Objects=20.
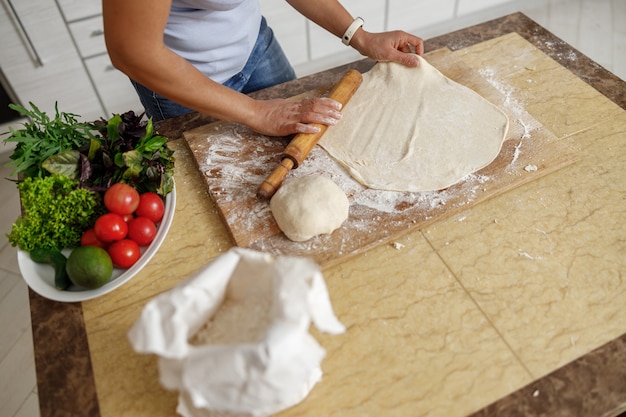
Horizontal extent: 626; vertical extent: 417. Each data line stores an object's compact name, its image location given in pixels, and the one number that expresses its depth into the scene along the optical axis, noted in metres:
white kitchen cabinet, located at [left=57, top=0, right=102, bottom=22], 2.23
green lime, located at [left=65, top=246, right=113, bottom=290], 1.01
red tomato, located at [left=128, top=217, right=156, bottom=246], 1.12
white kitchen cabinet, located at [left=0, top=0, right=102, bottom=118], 2.19
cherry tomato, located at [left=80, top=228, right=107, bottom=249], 1.09
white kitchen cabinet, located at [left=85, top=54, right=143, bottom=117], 2.49
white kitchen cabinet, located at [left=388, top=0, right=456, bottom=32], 2.96
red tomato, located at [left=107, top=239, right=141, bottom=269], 1.07
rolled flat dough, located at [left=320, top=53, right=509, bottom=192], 1.25
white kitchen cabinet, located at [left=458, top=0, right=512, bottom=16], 3.14
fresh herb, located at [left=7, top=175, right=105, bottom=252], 1.06
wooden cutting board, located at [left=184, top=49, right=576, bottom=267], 1.13
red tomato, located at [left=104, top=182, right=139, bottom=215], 1.09
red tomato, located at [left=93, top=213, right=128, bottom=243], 1.07
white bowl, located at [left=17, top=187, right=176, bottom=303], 1.05
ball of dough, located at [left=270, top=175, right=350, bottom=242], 1.09
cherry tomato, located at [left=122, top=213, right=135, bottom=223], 1.12
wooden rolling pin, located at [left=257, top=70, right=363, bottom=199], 1.19
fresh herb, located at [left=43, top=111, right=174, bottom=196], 1.14
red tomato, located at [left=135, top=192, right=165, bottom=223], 1.15
